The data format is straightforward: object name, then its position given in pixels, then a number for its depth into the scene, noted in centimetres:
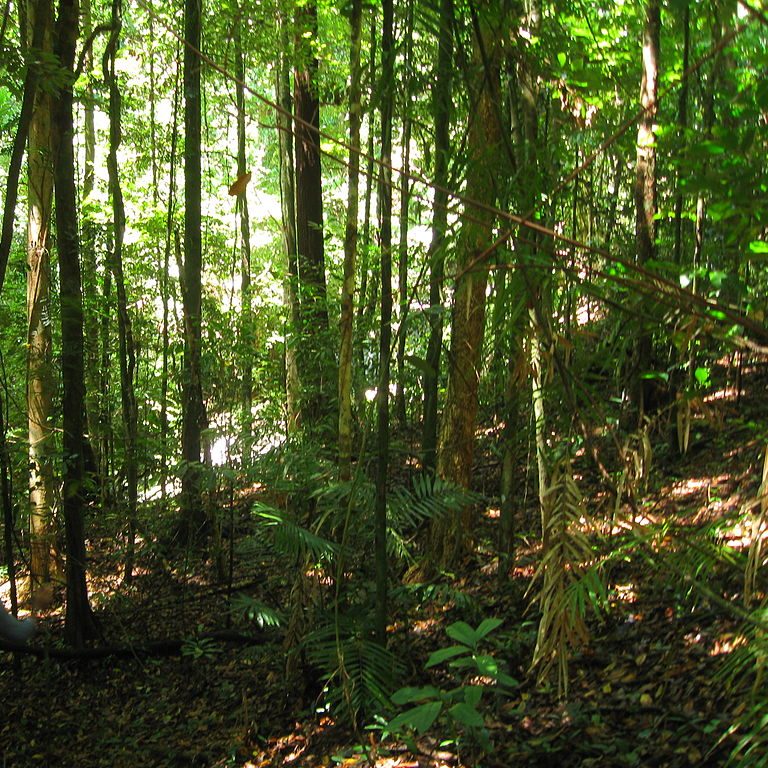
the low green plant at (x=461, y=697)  255
